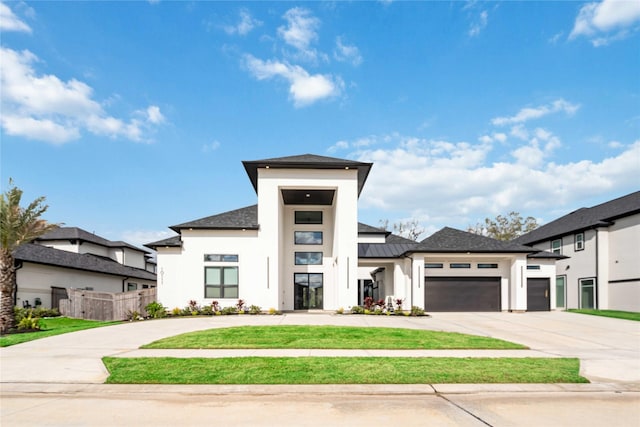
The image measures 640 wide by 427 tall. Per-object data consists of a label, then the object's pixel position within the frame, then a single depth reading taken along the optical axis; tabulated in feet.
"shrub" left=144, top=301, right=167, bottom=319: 77.20
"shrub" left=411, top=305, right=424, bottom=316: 78.18
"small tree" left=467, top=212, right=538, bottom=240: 199.11
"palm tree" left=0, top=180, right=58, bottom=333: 58.70
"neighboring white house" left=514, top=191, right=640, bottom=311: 91.35
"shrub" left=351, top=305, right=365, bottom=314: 79.46
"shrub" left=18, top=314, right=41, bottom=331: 60.59
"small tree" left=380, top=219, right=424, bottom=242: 205.87
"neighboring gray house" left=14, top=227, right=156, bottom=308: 88.58
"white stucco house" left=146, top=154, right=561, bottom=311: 81.82
